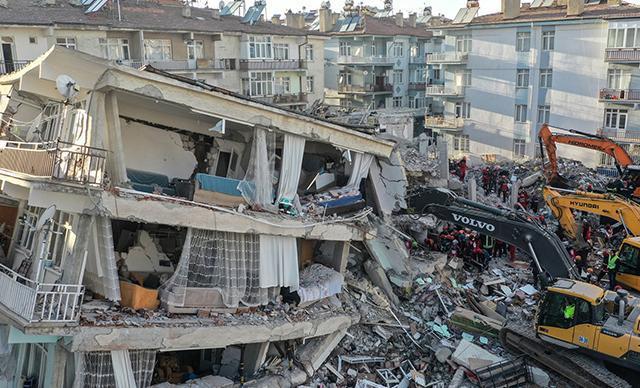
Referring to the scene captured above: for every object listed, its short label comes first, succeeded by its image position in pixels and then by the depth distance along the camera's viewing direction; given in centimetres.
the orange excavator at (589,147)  2609
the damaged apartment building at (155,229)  1284
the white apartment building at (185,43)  3173
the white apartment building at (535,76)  3869
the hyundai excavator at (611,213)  1861
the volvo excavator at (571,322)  1414
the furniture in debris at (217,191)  1493
